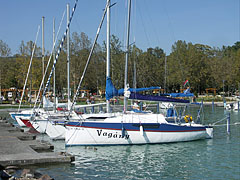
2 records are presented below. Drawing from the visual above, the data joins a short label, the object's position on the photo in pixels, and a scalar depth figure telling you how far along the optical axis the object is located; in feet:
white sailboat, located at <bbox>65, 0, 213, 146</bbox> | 72.64
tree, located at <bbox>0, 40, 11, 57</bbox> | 232.14
